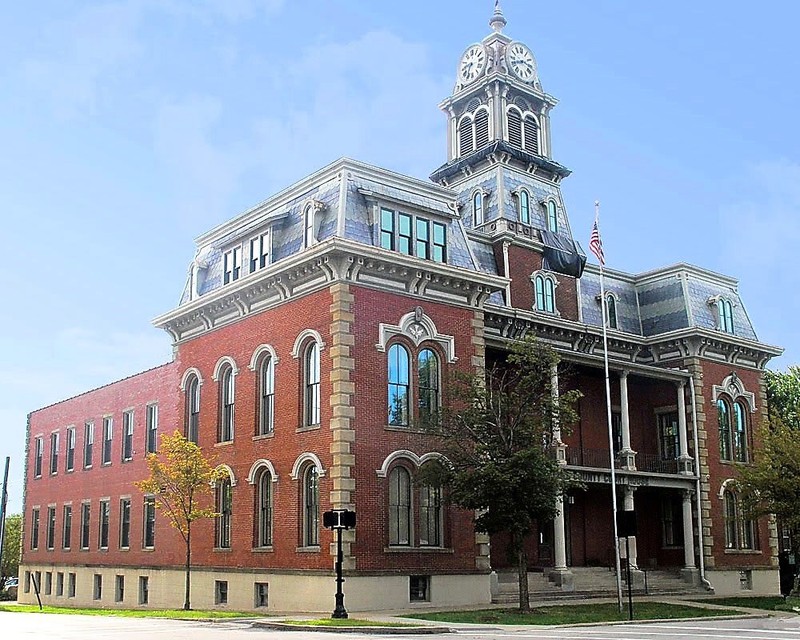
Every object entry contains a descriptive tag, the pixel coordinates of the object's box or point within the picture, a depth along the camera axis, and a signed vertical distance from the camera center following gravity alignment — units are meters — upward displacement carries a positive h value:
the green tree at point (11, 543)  87.50 -1.96
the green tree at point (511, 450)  29.78 +1.81
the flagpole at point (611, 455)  31.78 +1.87
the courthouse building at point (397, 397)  33.19 +4.56
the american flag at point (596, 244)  37.55 +9.49
